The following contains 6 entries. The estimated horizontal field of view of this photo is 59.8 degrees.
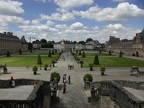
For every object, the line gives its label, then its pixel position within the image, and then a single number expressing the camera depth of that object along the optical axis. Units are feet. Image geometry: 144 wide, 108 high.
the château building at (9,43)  204.29
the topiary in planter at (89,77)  41.88
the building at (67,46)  406.37
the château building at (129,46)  181.28
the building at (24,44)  301.12
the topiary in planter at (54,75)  40.88
